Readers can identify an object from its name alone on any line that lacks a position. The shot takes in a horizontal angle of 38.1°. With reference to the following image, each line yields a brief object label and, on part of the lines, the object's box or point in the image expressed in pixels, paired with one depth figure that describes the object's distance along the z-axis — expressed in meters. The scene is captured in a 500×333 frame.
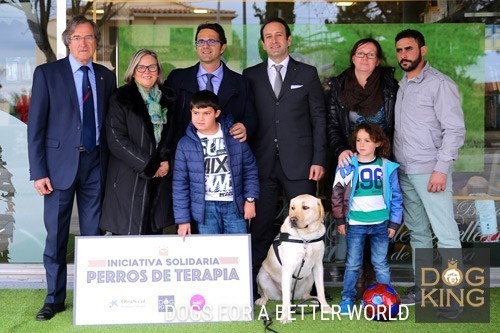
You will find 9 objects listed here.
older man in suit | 4.79
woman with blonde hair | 4.79
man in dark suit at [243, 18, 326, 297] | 5.27
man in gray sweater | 4.88
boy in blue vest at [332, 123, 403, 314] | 4.93
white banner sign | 4.64
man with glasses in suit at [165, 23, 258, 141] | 5.18
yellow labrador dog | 4.75
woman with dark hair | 5.14
